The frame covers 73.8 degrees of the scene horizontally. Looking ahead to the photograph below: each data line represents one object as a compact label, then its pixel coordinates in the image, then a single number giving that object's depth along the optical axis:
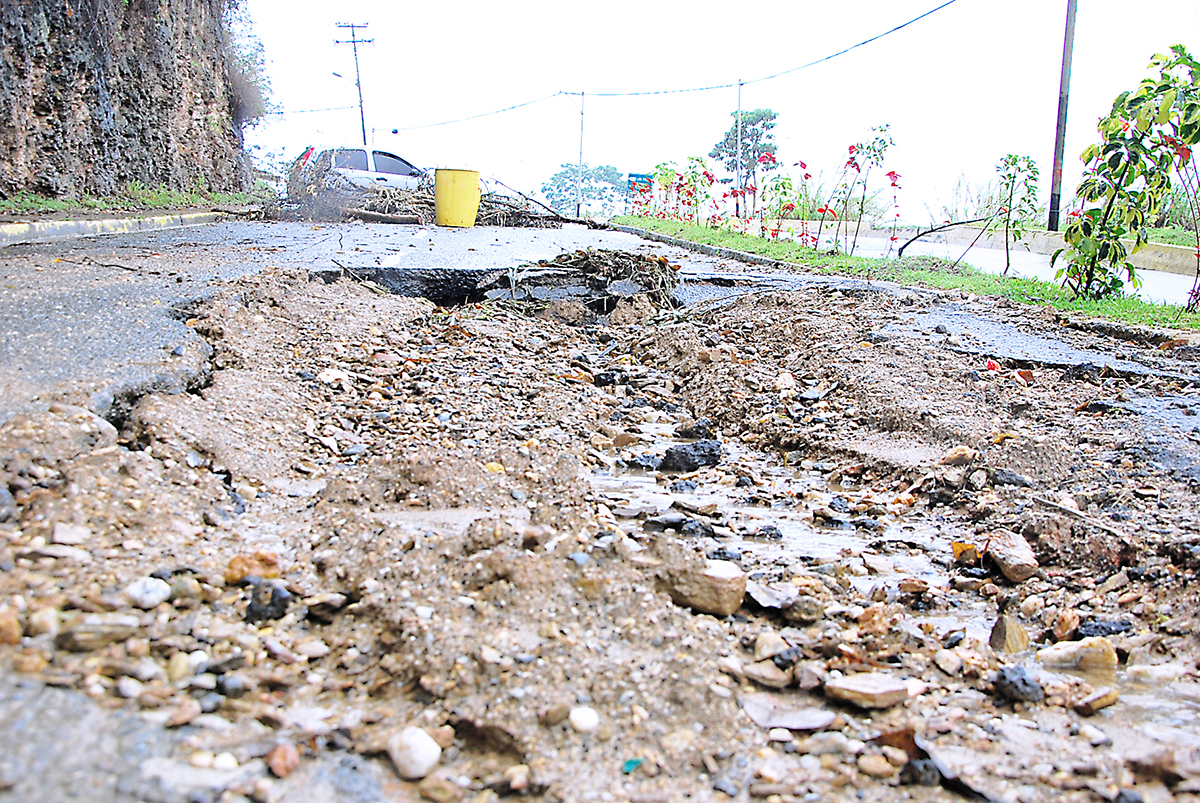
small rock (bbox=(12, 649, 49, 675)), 1.28
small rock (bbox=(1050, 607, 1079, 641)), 1.89
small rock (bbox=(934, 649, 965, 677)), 1.68
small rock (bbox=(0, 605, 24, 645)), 1.33
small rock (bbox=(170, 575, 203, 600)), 1.61
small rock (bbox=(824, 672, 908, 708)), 1.51
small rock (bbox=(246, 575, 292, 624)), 1.65
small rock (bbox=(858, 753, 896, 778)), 1.34
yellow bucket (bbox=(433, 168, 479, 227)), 12.34
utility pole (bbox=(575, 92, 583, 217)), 22.30
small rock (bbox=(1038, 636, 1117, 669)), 1.76
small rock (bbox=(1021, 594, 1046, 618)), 2.02
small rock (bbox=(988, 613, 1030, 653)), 1.84
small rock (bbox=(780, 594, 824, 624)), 1.83
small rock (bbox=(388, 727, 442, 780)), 1.27
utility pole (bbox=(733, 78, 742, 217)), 12.73
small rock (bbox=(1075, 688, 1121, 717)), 1.56
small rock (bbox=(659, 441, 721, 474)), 3.10
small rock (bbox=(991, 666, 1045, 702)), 1.57
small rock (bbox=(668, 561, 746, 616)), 1.81
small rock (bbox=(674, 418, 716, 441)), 3.55
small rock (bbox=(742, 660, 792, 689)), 1.57
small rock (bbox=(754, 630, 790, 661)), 1.66
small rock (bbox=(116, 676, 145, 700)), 1.29
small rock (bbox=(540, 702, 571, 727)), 1.37
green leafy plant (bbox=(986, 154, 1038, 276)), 7.74
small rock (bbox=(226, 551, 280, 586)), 1.75
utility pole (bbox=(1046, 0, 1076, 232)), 8.23
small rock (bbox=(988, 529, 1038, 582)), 2.19
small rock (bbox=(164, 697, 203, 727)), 1.26
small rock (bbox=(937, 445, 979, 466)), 2.90
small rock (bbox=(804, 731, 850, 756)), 1.39
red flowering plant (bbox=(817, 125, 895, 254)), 8.95
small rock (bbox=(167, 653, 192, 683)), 1.39
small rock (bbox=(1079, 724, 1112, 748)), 1.45
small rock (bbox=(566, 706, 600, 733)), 1.37
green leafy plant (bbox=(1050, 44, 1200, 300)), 5.30
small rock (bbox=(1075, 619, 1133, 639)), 1.89
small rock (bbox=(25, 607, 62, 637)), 1.37
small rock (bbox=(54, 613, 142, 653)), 1.36
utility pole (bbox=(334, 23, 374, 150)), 35.91
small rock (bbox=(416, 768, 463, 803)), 1.23
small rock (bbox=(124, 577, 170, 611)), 1.53
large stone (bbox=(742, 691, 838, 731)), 1.45
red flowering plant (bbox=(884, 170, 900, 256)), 8.51
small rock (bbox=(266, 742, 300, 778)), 1.22
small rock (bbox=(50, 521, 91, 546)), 1.67
